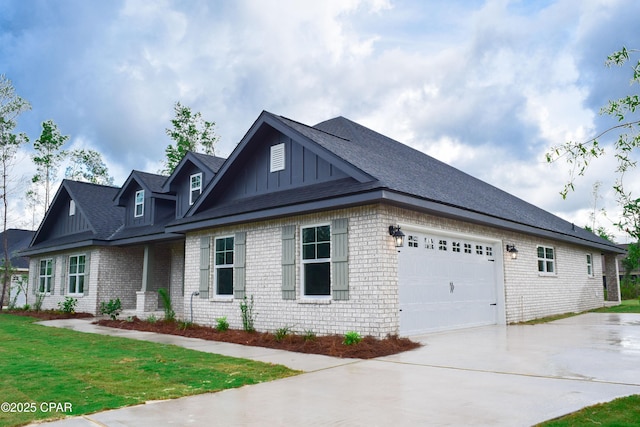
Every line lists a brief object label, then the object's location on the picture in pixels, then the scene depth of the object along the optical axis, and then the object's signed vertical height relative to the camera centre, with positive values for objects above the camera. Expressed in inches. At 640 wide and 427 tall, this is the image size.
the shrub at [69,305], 783.1 -46.0
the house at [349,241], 402.6 +32.3
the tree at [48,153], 1264.8 +320.1
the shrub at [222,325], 508.4 -51.1
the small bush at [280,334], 421.8 -50.7
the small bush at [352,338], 377.3 -49.1
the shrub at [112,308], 688.1 -45.8
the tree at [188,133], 1410.4 +401.1
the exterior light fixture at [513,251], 565.6 +23.0
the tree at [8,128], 996.6 +298.3
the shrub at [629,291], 1149.1 -47.5
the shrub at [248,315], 486.3 -39.9
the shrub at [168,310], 579.5 -40.9
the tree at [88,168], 1568.7 +346.6
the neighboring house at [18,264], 1096.5 +32.4
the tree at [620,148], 191.0 +49.4
